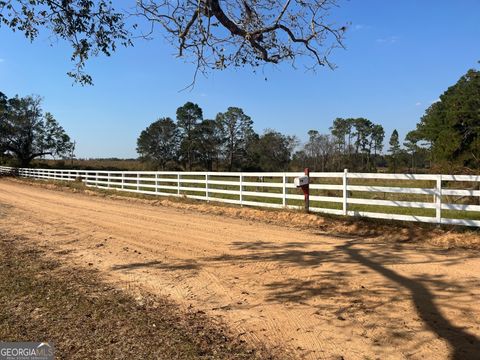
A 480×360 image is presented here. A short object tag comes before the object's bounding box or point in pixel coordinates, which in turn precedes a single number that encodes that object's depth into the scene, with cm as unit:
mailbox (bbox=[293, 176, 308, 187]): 1241
